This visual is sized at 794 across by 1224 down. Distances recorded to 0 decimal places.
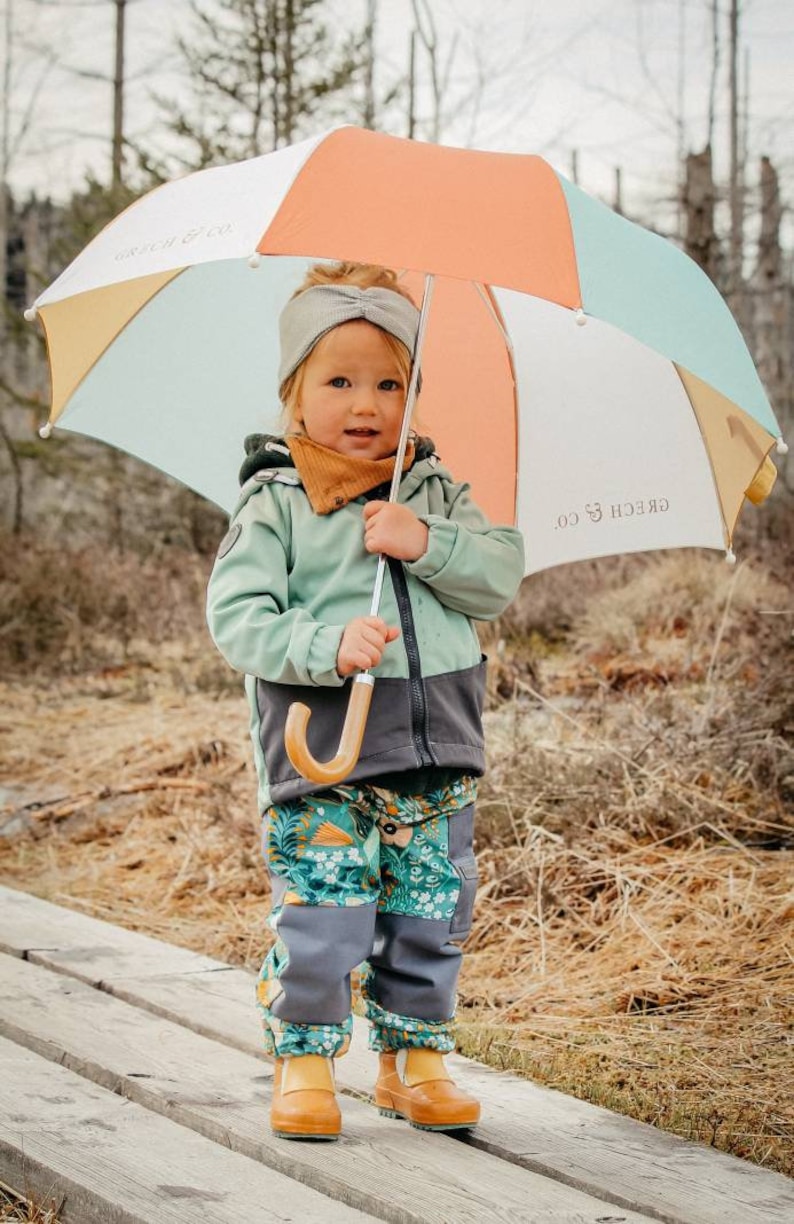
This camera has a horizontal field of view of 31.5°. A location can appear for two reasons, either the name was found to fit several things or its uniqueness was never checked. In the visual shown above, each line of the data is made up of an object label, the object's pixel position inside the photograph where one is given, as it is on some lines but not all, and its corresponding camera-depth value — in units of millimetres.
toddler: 2354
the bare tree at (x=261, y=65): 14344
